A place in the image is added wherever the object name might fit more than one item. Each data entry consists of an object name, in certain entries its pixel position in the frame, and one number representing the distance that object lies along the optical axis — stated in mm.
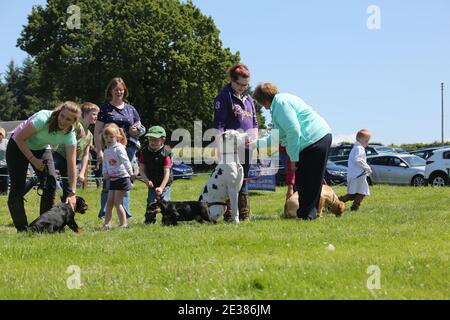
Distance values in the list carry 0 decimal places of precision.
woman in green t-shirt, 7215
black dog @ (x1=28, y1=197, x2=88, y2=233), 7152
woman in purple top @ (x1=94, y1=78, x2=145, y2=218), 8562
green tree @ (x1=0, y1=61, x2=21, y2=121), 76688
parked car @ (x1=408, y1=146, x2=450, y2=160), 31359
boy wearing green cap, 8426
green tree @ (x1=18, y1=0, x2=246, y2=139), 43688
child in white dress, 10625
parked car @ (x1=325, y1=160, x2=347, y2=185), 24094
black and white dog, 7746
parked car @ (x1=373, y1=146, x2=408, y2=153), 32344
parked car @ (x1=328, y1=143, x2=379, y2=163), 29527
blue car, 30177
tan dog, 8477
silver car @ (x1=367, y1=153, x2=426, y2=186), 23062
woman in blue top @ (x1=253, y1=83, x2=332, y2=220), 7625
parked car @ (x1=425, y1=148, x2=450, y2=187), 21359
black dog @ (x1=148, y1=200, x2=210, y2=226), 7961
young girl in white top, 7910
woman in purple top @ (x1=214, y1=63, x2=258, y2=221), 7977
